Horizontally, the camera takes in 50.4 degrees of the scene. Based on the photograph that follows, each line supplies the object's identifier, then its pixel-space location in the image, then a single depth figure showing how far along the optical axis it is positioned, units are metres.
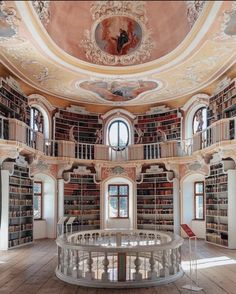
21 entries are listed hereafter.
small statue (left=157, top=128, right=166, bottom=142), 11.81
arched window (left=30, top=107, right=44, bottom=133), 10.83
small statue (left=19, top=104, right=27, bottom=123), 9.78
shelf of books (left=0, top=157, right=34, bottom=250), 8.58
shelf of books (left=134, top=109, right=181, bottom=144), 11.84
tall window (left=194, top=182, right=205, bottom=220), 11.01
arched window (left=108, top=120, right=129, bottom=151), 12.49
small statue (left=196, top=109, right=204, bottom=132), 11.09
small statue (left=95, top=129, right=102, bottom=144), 12.35
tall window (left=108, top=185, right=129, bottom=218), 12.04
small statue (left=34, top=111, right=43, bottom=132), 11.02
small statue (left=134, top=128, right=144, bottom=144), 12.36
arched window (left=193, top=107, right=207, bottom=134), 10.98
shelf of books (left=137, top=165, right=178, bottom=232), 11.31
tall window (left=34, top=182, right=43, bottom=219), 10.96
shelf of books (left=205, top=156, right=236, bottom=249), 8.65
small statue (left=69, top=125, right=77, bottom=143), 11.40
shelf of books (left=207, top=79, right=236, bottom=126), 9.07
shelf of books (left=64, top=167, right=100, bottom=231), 11.29
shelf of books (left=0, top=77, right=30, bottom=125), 8.87
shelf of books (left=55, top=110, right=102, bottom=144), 11.75
